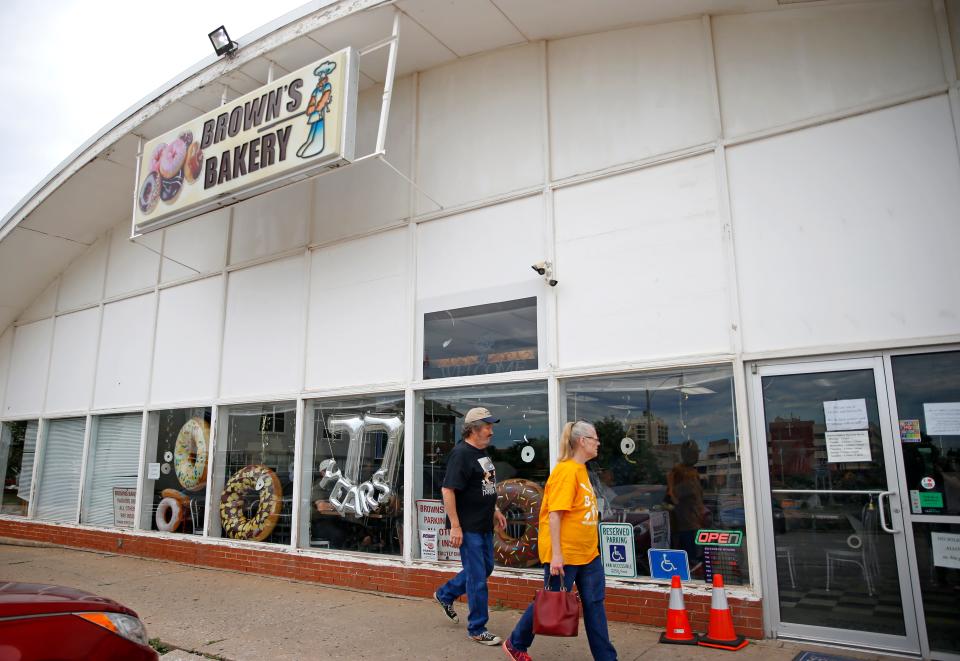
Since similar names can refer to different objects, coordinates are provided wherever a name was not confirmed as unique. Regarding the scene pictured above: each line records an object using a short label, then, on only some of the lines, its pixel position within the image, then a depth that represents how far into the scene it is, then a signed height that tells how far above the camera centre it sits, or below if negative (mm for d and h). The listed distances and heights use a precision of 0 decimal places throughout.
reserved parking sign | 6180 -775
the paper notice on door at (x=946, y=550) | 4840 -604
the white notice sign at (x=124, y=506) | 10500 -623
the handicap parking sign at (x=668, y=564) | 5914 -857
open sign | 5699 -610
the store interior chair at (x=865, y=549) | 5141 -643
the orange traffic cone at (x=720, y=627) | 5254 -1240
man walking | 5422 -371
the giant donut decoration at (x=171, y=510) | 9836 -639
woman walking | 4422 -474
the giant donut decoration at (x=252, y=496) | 8797 -488
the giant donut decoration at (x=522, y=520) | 6812 -575
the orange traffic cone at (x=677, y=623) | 5422 -1247
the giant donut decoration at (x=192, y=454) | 9695 +162
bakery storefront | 5348 +1665
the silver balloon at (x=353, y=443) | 8188 +257
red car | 3031 -747
